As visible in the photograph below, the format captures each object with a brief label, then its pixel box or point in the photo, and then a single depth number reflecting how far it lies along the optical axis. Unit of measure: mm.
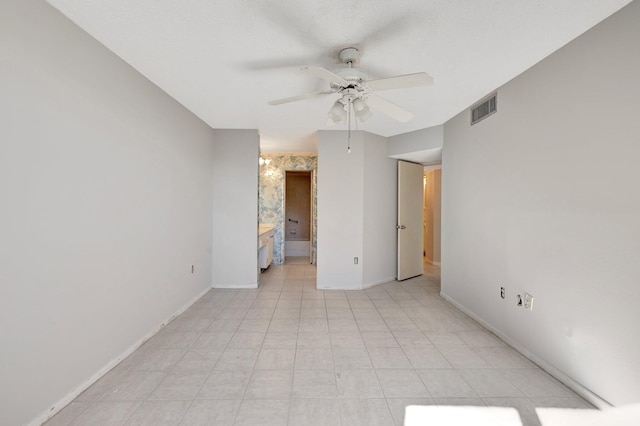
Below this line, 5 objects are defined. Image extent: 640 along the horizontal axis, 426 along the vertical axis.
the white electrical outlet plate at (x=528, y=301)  2212
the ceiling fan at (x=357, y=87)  1844
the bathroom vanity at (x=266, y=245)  4935
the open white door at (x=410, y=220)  4605
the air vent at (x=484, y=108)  2666
